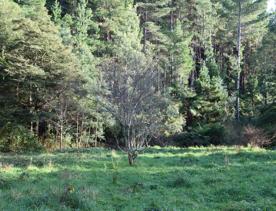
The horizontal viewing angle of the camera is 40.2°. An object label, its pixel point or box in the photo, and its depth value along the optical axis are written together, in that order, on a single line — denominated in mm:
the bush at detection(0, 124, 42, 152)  25695
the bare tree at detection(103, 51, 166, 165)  15992
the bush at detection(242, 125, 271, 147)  25719
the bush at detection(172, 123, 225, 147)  32156
